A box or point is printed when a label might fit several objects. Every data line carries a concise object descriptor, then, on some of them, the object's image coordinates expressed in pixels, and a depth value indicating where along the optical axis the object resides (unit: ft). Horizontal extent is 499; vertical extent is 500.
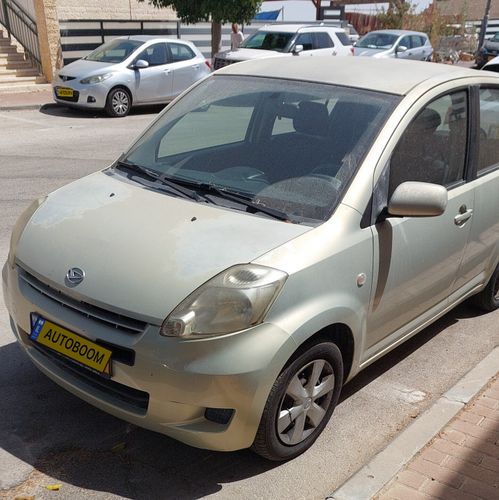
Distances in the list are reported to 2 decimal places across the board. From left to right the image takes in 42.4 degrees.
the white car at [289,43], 55.72
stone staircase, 56.05
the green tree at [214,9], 58.44
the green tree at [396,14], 116.57
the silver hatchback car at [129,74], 44.80
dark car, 85.62
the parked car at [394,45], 68.95
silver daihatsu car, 8.87
